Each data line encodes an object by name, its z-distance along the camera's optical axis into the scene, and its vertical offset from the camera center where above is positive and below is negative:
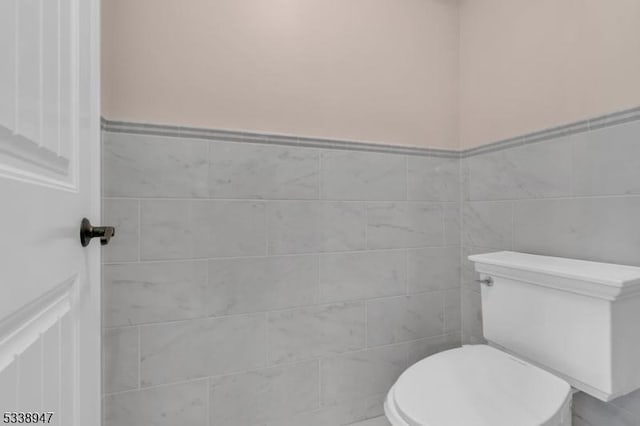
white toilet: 0.86 -0.46
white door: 0.36 +0.02
